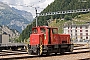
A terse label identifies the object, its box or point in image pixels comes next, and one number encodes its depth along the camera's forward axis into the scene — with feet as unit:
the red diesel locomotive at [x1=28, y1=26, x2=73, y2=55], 77.66
